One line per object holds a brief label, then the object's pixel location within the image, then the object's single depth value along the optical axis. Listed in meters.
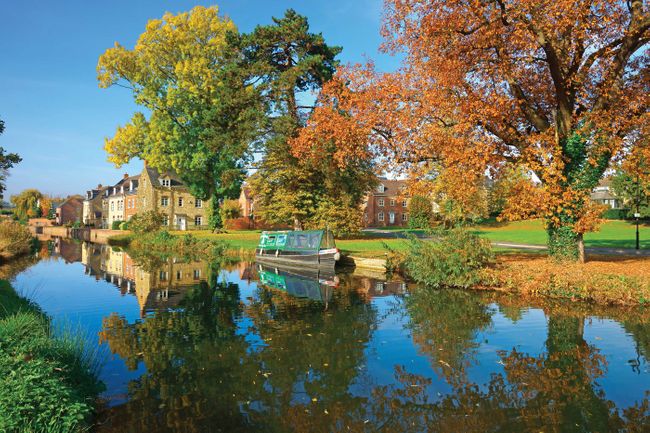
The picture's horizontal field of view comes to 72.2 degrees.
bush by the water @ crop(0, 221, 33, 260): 26.97
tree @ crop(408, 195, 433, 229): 55.39
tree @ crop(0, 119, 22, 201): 20.38
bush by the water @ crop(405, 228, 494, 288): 17.00
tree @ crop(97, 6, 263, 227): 38.81
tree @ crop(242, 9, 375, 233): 30.56
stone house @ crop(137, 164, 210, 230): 59.50
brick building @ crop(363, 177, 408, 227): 76.38
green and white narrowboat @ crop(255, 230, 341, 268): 23.61
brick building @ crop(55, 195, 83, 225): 96.69
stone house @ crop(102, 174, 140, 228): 68.44
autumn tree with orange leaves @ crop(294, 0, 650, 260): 15.38
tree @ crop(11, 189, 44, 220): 91.29
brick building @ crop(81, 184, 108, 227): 87.38
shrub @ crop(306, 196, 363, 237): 35.91
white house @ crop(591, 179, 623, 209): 84.35
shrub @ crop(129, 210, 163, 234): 42.38
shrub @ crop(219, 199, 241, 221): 60.97
